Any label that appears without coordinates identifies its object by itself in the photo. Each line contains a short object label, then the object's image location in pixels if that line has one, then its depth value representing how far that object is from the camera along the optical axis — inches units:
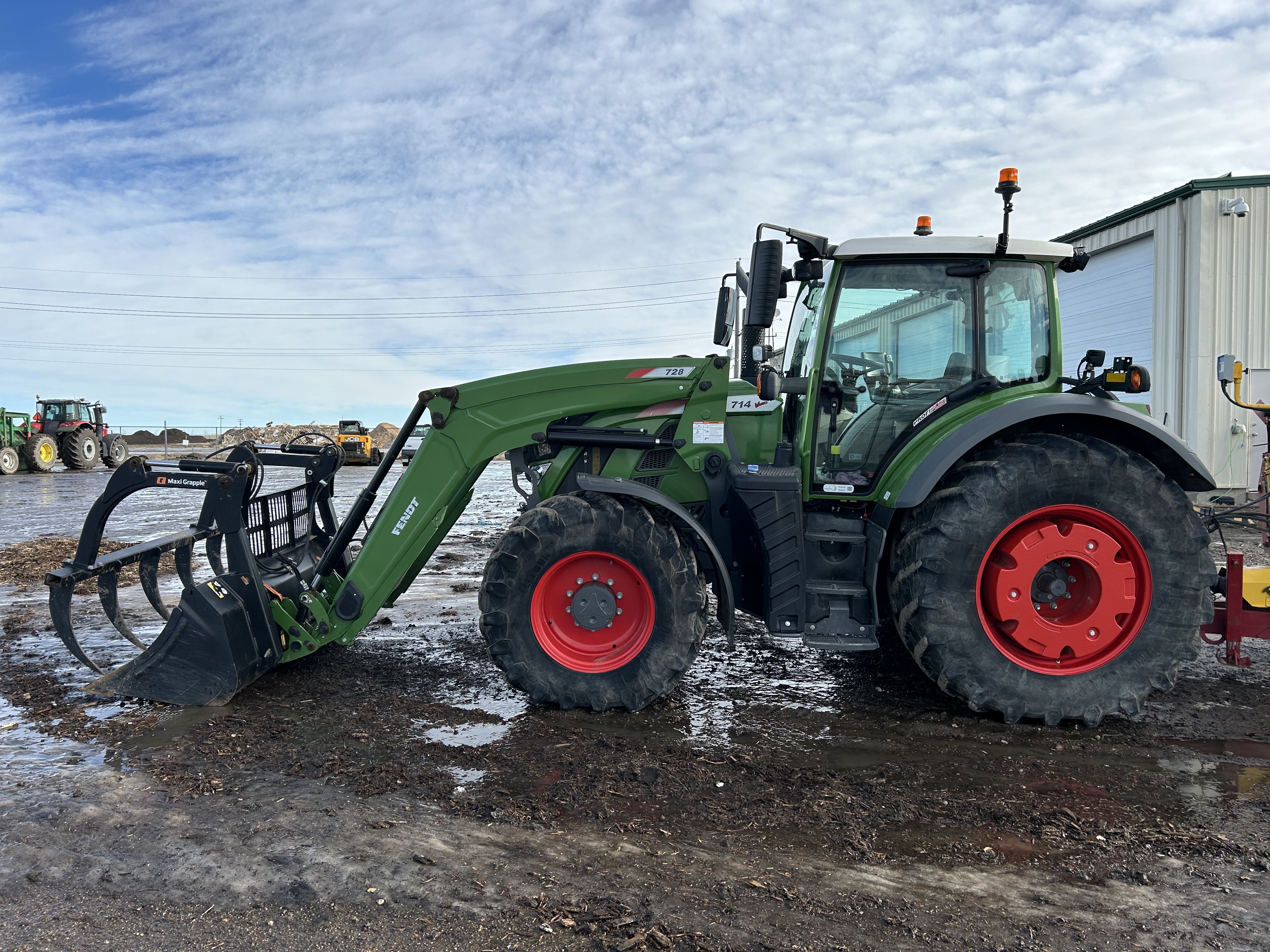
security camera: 526.3
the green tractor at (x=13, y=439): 1029.8
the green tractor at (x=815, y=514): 161.5
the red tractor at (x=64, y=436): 1081.4
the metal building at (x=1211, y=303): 538.9
